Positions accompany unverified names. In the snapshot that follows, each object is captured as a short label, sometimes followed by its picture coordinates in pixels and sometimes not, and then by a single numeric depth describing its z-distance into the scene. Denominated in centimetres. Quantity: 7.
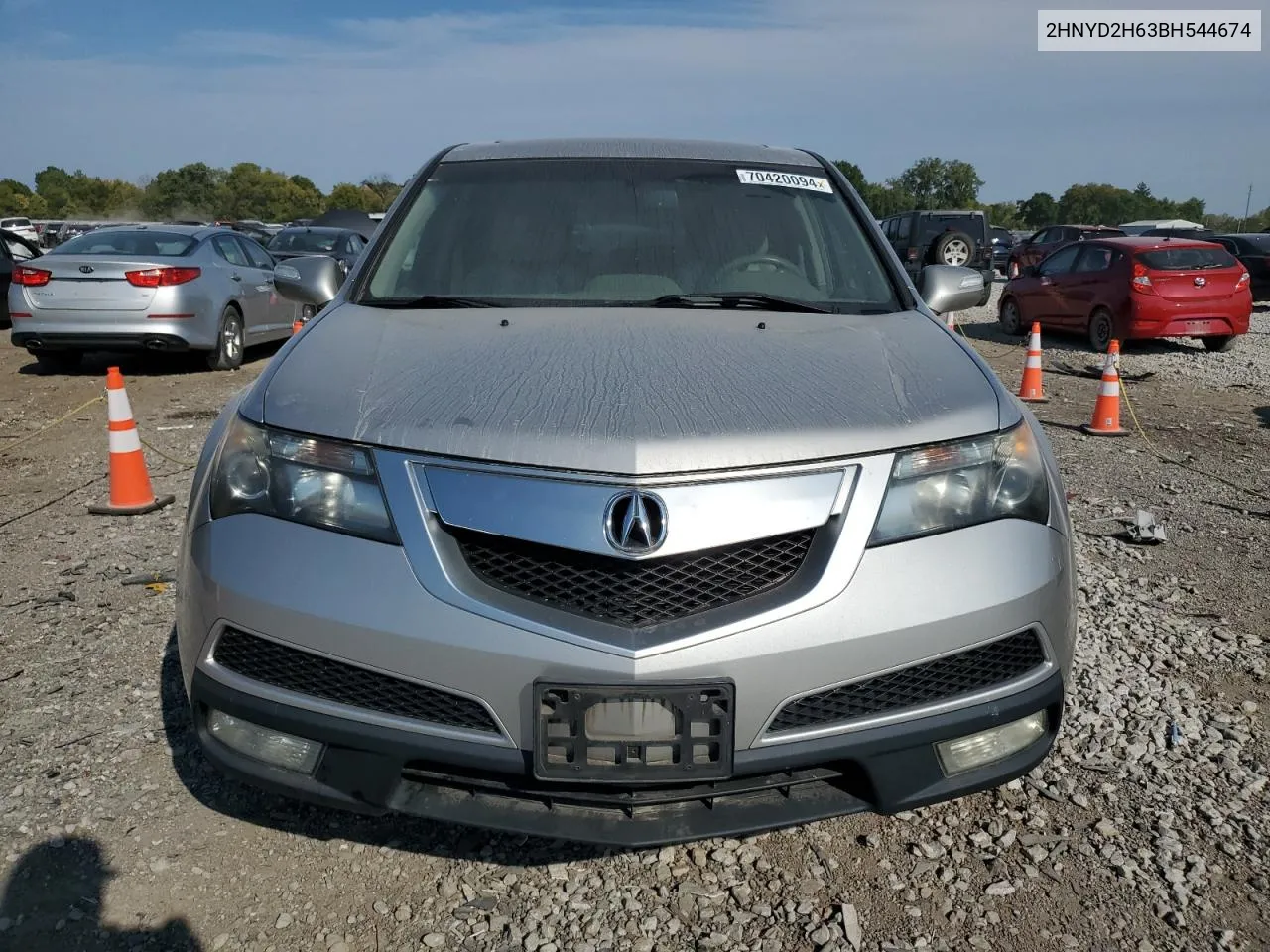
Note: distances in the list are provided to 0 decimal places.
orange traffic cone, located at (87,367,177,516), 552
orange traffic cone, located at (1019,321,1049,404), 960
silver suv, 202
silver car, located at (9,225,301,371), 999
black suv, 2328
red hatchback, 1279
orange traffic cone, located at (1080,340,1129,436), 798
